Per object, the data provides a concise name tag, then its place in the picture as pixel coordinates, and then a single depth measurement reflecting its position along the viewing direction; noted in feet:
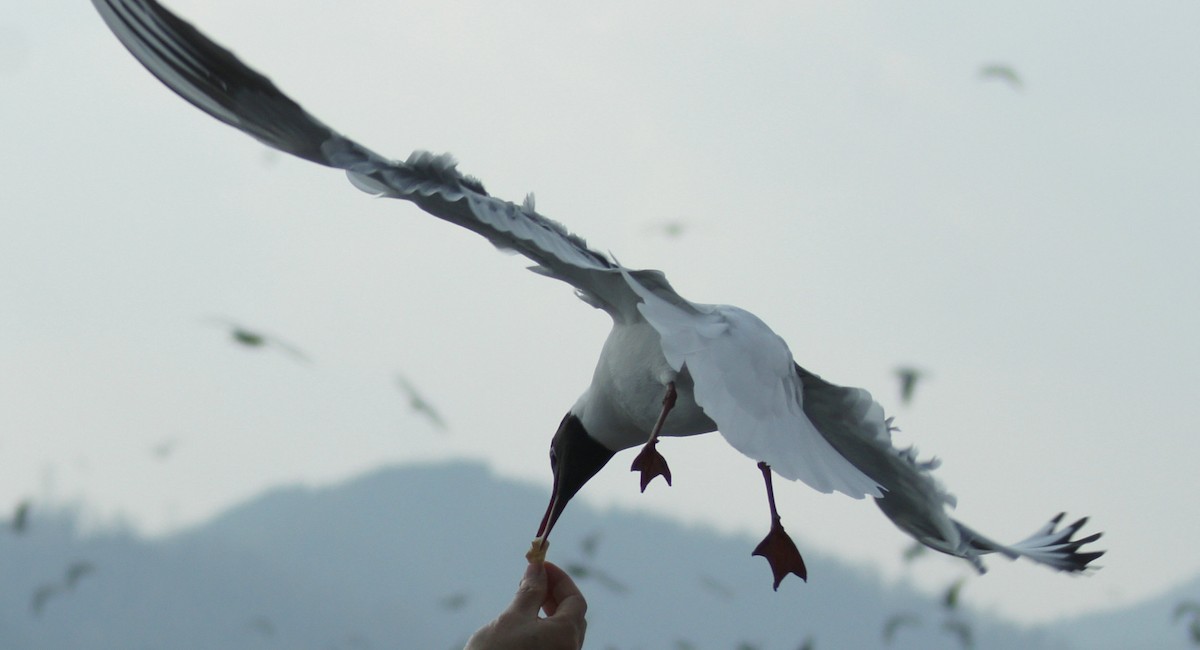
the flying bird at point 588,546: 44.21
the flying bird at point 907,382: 31.07
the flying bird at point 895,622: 42.07
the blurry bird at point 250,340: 31.01
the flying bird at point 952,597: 33.04
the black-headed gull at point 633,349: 8.81
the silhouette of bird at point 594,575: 36.45
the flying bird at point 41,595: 45.16
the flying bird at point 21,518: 37.44
